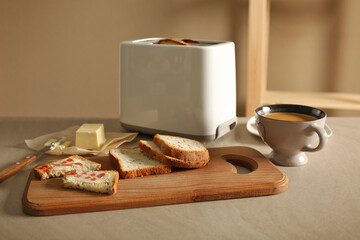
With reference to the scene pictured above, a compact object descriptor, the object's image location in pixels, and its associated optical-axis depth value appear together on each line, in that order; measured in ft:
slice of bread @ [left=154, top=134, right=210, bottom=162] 2.60
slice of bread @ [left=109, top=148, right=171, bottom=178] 2.50
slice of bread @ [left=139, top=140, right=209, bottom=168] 2.58
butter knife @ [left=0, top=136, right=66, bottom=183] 2.57
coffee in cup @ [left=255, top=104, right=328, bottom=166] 2.59
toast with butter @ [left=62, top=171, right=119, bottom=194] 2.26
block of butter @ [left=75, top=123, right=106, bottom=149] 3.06
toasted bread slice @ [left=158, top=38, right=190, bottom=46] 3.17
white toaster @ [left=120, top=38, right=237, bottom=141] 3.06
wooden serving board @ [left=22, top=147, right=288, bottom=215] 2.15
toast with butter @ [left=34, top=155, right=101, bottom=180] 2.46
